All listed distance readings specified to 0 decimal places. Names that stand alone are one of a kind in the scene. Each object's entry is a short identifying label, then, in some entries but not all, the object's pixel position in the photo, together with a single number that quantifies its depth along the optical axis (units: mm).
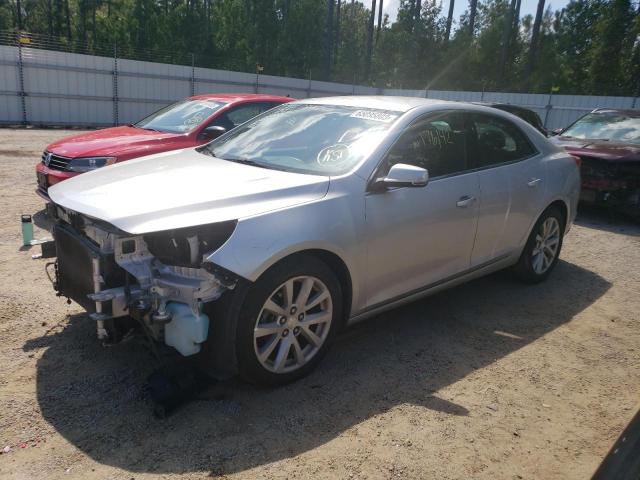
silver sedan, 2791
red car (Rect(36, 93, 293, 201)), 6070
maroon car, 7793
